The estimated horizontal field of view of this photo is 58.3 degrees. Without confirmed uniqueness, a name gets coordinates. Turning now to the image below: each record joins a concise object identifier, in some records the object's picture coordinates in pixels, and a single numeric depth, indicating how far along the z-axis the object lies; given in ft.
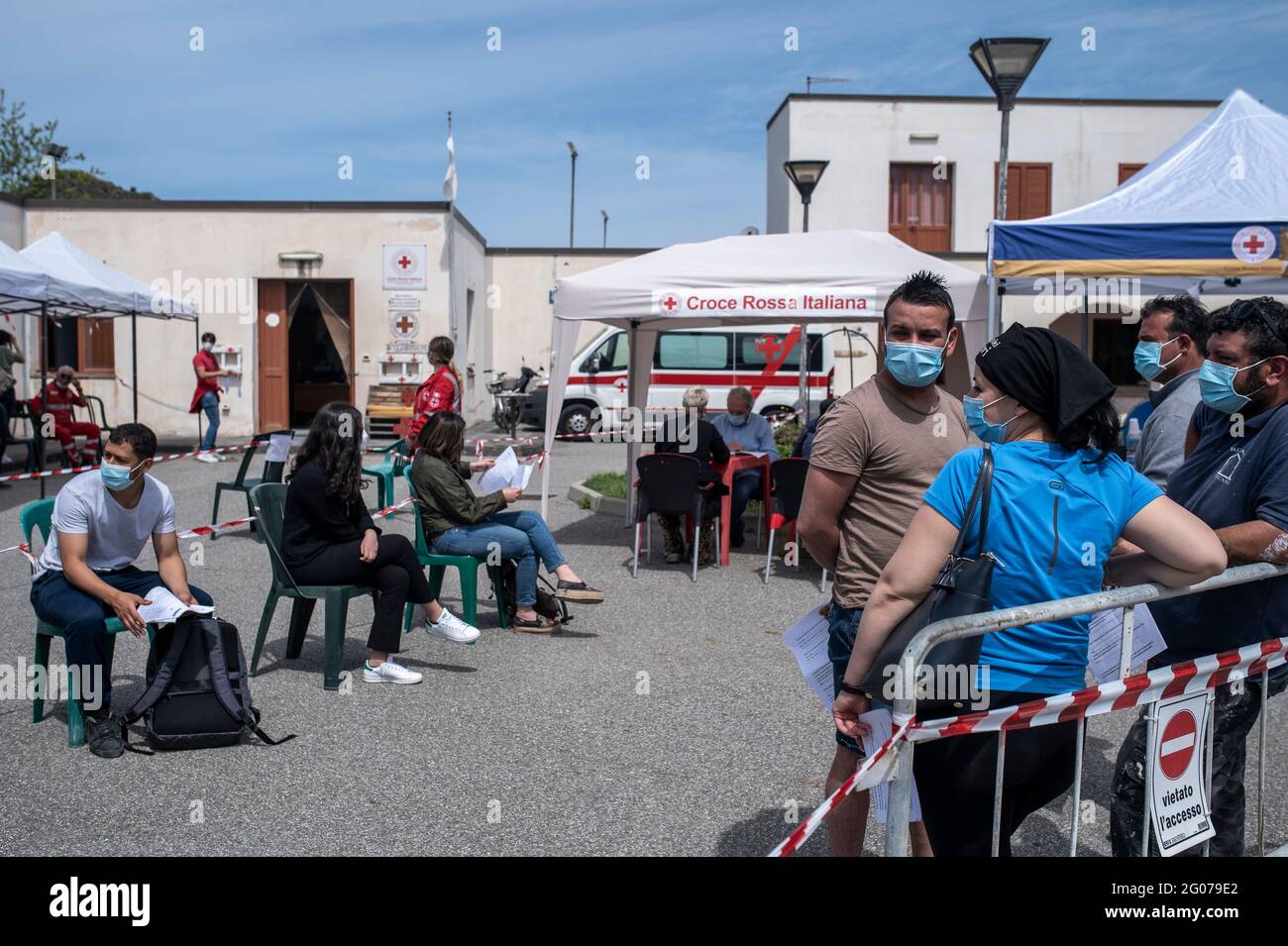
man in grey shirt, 13.02
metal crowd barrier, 7.45
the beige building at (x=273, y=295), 70.49
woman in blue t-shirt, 7.99
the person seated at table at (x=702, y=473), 30.25
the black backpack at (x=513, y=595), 23.31
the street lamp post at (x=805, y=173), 52.37
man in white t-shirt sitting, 15.81
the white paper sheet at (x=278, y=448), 32.60
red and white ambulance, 65.51
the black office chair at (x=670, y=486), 28.89
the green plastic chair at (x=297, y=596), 18.61
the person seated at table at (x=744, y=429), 34.45
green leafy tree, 126.31
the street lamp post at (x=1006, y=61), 31.60
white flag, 68.18
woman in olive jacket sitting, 22.72
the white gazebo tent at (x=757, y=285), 29.58
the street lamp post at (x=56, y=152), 106.22
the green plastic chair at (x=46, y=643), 15.81
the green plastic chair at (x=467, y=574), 22.16
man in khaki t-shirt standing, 10.07
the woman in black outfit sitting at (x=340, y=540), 18.98
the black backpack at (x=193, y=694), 15.65
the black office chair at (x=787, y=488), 28.63
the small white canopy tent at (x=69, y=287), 39.50
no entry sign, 9.50
